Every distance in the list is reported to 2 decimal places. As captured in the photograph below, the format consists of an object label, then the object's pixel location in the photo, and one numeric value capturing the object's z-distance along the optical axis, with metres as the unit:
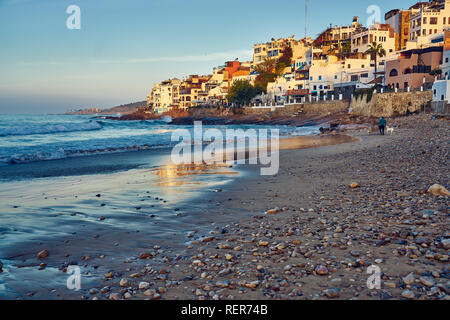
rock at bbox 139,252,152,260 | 5.71
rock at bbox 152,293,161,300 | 4.29
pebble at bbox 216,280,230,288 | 4.45
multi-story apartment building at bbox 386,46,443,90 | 52.69
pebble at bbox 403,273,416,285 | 4.05
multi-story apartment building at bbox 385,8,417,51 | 85.44
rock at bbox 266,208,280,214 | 8.11
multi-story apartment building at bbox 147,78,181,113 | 160.75
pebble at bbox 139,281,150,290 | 4.57
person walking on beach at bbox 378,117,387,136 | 29.06
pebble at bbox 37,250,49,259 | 5.92
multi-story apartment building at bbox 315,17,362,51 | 97.92
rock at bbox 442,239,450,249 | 4.92
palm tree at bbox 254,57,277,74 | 113.97
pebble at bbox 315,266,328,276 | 4.52
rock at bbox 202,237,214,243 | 6.39
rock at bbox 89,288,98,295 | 4.52
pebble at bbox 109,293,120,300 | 4.32
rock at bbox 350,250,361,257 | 5.03
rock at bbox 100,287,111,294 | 4.52
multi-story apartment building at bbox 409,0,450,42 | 71.88
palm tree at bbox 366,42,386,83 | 68.97
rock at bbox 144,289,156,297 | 4.37
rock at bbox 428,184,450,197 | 7.83
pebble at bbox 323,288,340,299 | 3.98
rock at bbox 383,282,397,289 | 4.04
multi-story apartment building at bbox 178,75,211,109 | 150.62
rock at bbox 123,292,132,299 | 4.32
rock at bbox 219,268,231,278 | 4.84
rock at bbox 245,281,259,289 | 4.39
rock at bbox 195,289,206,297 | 4.30
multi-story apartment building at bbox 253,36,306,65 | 112.38
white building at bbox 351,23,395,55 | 82.00
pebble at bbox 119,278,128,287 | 4.69
